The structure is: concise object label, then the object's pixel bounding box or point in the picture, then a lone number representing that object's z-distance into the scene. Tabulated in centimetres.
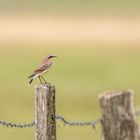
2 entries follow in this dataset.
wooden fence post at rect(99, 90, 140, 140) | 1183
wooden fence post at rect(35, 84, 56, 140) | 1310
